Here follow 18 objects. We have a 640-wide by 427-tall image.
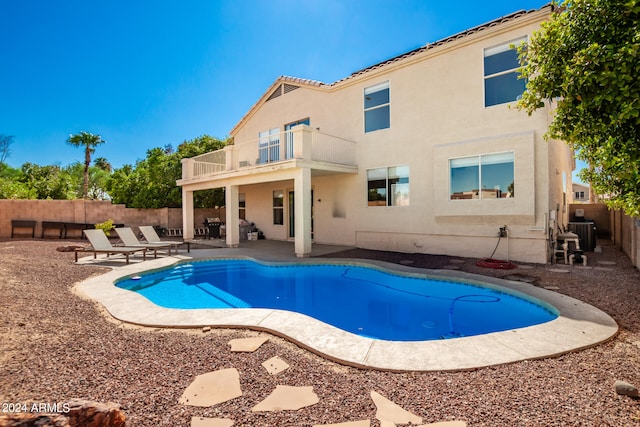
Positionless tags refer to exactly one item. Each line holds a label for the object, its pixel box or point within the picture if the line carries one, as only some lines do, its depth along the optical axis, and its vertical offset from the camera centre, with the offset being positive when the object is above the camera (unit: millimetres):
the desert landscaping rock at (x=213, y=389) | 2861 -1721
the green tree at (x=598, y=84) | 2725 +1262
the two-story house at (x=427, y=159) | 9625 +2093
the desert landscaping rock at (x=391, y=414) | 2559 -1725
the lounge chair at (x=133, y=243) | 11825 -1020
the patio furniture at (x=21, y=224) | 16766 -338
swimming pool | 5703 -1998
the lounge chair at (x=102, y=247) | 10766 -1093
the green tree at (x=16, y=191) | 21578 +1986
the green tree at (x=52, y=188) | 24594 +2505
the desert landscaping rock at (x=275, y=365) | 3447 -1739
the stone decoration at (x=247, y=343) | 4000 -1734
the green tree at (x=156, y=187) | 20156 +2014
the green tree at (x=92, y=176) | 45797 +7014
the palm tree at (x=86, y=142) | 30609 +7699
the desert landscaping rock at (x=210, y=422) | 2514 -1709
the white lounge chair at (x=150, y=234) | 13484 -760
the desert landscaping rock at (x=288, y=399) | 2766 -1733
